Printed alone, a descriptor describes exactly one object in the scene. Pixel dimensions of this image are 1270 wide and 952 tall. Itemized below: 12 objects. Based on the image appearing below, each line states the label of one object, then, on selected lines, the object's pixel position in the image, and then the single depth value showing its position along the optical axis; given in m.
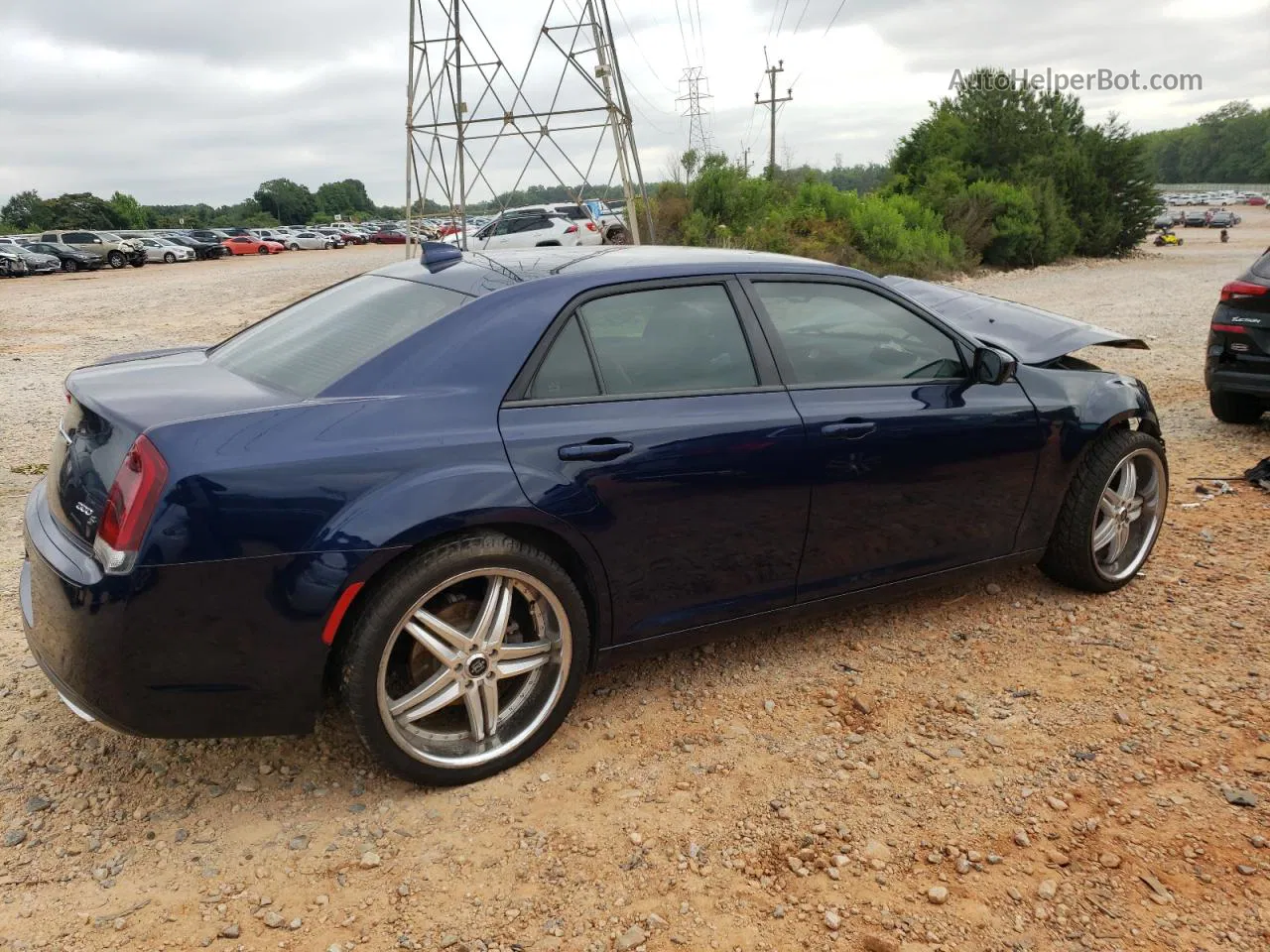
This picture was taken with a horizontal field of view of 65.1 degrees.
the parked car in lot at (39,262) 33.22
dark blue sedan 2.56
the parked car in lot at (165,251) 42.59
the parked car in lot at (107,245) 37.53
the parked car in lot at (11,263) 32.12
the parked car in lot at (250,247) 49.06
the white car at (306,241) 53.69
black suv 6.60
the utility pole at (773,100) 54.53
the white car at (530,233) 25.83
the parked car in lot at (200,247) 44.81
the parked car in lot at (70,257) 35.16
